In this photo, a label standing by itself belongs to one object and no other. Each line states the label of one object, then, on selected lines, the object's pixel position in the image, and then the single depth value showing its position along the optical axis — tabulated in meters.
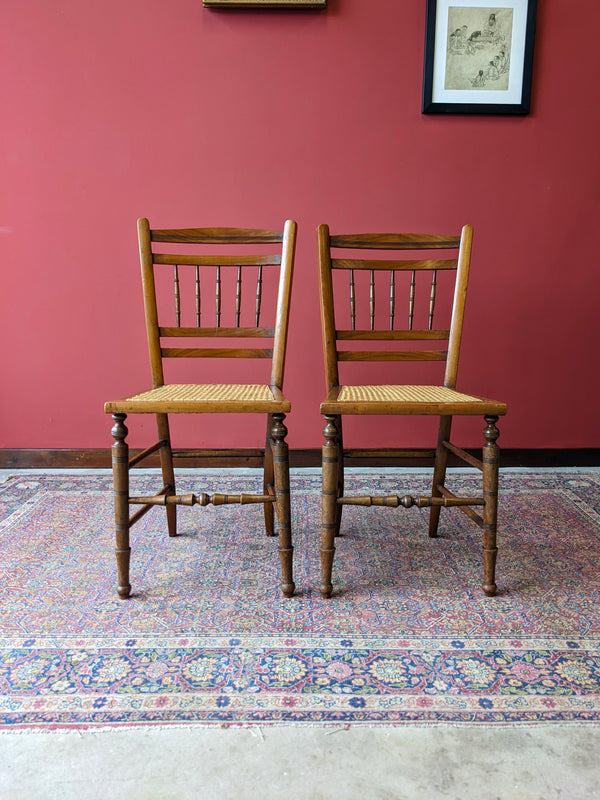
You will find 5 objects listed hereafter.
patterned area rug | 1.06
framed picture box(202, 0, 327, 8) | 2.24
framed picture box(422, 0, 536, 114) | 2.30
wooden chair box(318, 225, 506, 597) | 1.42
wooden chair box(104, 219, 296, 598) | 1.42
